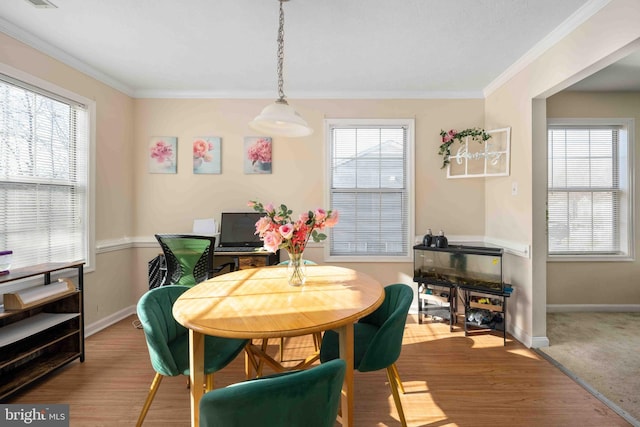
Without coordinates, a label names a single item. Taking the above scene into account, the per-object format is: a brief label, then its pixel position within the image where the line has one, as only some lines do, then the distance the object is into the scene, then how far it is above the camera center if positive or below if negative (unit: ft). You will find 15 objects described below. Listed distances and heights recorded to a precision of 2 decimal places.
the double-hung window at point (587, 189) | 11.89 +1.01
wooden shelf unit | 6.74 -3.29
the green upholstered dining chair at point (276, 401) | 3.03 -2.04
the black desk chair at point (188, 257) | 8.98 -1.38
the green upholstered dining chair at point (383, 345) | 5.39 -2.63
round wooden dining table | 4.26 -1.63
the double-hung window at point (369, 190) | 12.19 +0.98
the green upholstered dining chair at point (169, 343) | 5.00 -2.58
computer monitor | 11.45 -0.68
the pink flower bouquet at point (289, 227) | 5.72 -0.30
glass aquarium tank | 9.79 -1.92
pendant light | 6.11 +2.03
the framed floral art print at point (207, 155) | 12.04 +2.41
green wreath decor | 11.07 +3.02
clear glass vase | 6.21 -1.26
